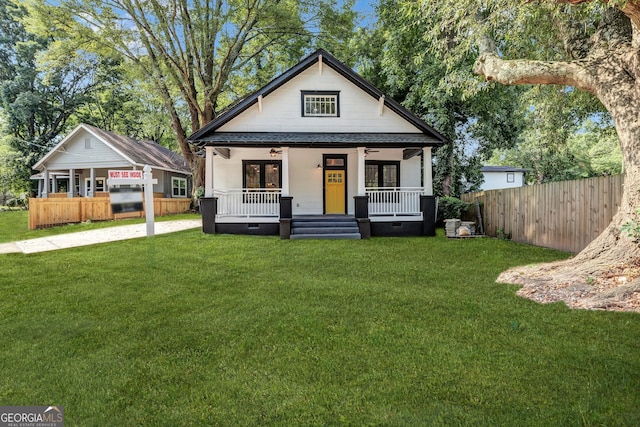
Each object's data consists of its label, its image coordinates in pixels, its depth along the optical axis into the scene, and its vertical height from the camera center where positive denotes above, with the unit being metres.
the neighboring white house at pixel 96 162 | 21.02 +2.68
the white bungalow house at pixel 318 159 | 11.71 +1.71
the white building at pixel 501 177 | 31.73 +2.24
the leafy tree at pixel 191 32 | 16.11 +8.63
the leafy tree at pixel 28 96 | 26.73 +9.07
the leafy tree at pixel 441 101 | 14.91 +4.52
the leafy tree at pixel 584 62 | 5.56 +2.52
